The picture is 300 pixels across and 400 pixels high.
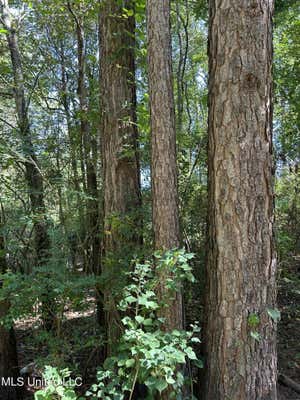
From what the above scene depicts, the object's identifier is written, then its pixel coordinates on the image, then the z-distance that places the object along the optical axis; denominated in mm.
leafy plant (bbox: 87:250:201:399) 1714
